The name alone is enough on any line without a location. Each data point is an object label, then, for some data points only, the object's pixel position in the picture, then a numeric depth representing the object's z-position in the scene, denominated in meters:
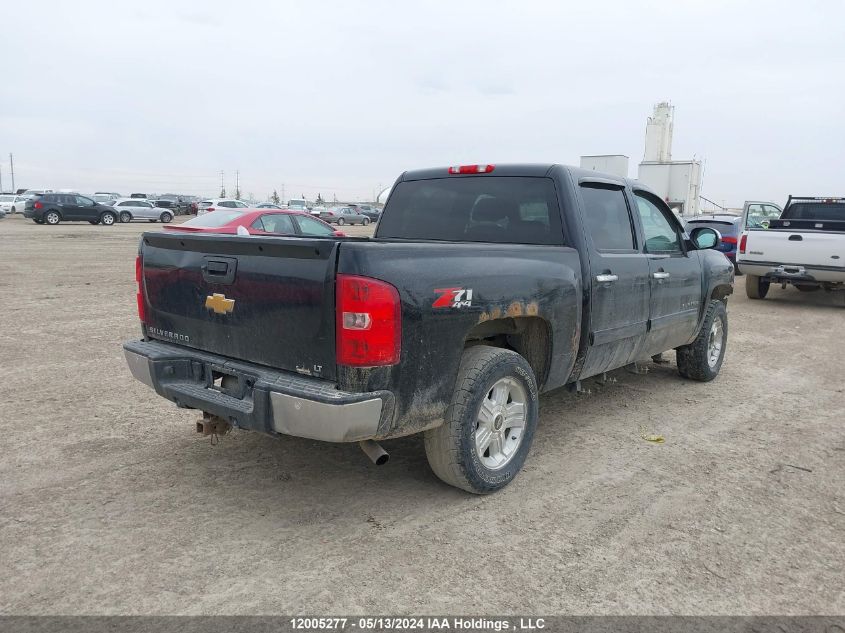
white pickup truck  10.94
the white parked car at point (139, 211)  40.25
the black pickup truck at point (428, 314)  2.99
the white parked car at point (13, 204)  44.59
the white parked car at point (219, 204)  39.19
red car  13.02
